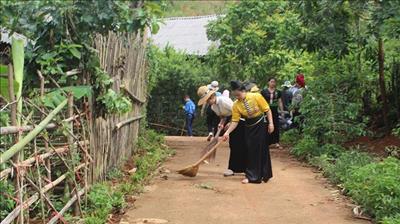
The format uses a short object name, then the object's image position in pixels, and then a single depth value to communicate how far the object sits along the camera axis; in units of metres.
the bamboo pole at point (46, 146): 5.26
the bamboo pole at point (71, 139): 5.91
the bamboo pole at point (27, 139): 4.04
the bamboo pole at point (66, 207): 5.20
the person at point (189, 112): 17.91
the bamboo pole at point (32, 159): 4.16
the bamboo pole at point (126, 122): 8.31
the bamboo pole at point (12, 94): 4.23
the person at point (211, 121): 11.93
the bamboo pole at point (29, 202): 4.20
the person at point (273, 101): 12.07
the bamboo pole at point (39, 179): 4.84
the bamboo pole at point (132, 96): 8.94
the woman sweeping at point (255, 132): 8.42
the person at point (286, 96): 12.97
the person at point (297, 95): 11.88
